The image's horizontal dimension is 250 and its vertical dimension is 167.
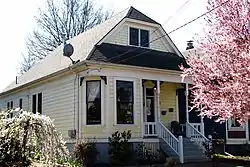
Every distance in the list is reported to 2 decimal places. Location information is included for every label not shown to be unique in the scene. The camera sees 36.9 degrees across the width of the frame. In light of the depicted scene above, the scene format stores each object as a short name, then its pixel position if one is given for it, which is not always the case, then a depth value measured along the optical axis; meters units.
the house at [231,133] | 20.69
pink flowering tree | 10.44
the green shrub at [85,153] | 14.86
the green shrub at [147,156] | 16.02
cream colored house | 16.41
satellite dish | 18.53
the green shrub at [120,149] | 15.34
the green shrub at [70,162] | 11.28
